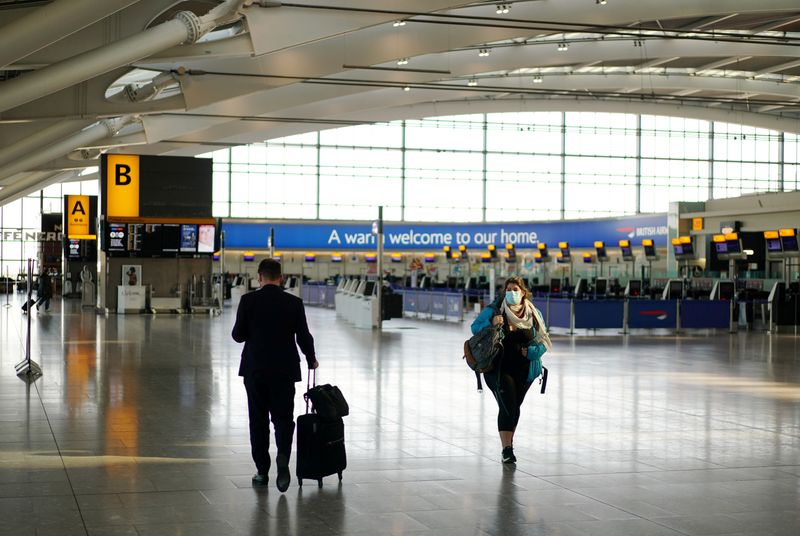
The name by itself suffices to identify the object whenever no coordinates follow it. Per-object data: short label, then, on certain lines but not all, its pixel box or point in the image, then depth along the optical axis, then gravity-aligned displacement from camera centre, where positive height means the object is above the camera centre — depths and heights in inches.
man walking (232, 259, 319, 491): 257.9 -28.5
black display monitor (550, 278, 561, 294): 1449.4 -52.8
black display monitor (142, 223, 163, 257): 1226.0 +5.2
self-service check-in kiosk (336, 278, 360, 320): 1087.0 -57.9
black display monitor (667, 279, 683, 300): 1149.1 -43.0
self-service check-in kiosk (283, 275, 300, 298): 1606.8 -62.8
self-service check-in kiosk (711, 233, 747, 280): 1202.6 +2.0
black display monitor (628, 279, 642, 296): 1309.1 -48.7
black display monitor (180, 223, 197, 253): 1232.9 +6.8
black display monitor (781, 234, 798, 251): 1144.8 +8.1
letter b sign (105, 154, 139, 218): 1234.6 +68.6
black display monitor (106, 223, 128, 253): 1213.1 +5.8
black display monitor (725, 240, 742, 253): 1202.6 +4.3
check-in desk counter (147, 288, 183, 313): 1235.9 -71.0
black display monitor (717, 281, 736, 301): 1117.1 -42.5
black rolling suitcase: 259.0 -50.6
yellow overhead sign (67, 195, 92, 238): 1563.7 +39.1
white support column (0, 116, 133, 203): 1175.6 +115.6
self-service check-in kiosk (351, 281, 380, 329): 975.0 -59.1
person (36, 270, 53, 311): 1132.5 -52.6
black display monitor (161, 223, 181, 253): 1227.2 +7.6
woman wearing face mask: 297.1 -31.2
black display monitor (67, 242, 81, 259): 1645.8 -10.3
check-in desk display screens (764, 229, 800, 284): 1146.0 +2.6
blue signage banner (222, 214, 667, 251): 1574.8 +29.5
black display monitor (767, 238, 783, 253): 1166.2 +5.8
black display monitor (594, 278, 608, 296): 1327.5 -48.2
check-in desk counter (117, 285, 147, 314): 1206.9 -64.9
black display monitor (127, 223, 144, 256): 1222.3 +6.1
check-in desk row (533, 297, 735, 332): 925.8 -59.4
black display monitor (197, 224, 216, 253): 1238.9 +7.1
